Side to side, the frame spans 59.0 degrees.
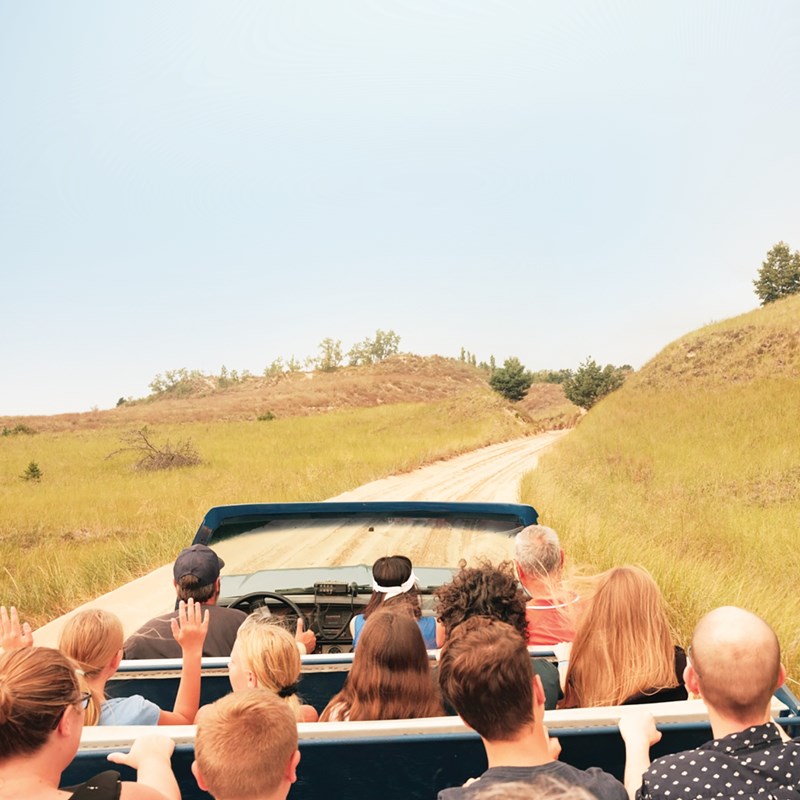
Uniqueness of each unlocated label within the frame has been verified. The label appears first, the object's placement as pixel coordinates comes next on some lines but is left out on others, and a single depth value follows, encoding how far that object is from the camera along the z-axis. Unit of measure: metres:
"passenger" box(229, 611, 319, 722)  2.14
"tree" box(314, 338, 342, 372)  147.50
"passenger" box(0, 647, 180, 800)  1.50
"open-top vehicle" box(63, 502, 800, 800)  1.80
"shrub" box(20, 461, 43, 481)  27.69
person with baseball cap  3.05
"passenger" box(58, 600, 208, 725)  2.21
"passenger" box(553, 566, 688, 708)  2.40
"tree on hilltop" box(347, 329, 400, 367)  153.38
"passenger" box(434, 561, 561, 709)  2.59
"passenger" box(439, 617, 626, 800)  1.65
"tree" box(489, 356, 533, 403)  75.56
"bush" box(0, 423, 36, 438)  53.97
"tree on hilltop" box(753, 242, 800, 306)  77.31
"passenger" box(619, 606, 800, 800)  1.61
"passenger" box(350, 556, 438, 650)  2.96
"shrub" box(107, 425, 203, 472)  29.90
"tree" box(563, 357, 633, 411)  65.19
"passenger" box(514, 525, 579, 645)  3.12
